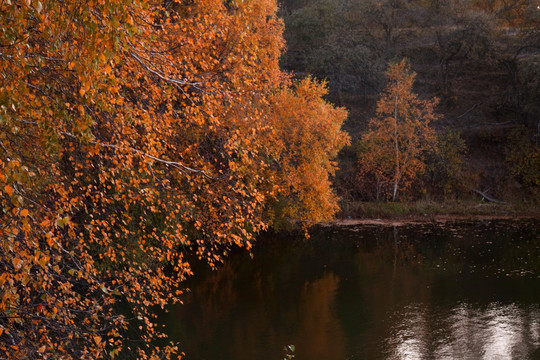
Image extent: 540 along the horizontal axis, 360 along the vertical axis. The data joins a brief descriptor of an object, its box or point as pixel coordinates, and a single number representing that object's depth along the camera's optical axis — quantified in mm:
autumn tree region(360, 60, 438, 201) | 39031
